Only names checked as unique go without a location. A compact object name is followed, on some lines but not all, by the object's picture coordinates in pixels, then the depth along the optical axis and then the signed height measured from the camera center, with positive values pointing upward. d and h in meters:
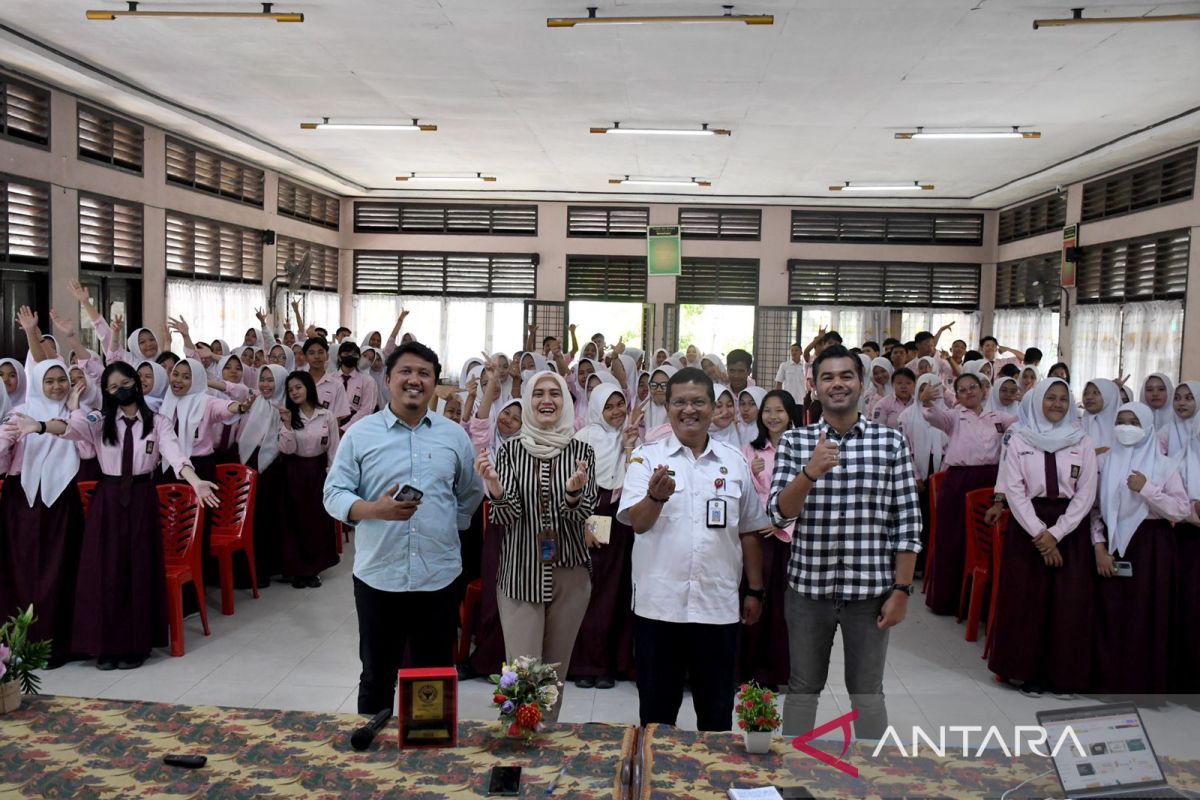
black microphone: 2.29 -0.96
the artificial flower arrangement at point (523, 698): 2.34 -0.88
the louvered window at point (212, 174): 11.93 +2.15
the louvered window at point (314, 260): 15.09 +1.30
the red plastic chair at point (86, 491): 5.11 -0.88
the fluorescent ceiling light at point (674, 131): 11.21 +2.56
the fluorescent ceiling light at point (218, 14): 7.09 +2.37
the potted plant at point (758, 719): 2.28 -0.88
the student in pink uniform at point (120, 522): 4.78 -0.96
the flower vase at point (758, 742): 2.30 -0.94
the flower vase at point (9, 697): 2.50 -0.97
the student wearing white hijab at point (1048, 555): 4.72 -0.96
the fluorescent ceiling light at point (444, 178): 15.31 +2.64
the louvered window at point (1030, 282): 14.33 +1.25
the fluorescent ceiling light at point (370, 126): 11.37 +2.54
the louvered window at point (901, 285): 17.05 +1.27
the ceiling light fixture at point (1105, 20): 6.72 +2.42
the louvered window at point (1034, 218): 14.47 +2.30
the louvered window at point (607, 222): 17.56 +2.30
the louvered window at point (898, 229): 17.11 +2.29
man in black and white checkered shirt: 3.04 -0.54
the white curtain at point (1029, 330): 14.20 +0.49
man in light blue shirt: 3.15 -0.64
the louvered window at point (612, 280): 17.55 +1.22
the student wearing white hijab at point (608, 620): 4.89 -1.40
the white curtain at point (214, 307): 12.06 +0.34
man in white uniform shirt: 3.01 -0.67
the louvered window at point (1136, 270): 11.00 +1.19
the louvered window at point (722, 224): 17.39 +2.31
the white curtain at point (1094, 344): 12.36 +0.26
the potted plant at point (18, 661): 2.51 -0.90
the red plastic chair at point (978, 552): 5.70 -1.16
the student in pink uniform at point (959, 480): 6.24 -0.79
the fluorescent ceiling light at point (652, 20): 6.98 +2.41
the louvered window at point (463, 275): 17.73 +1.23
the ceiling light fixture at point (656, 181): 15.19 +2.67
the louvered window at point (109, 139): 9.98 +2.08
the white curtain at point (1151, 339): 10.85 +0.31
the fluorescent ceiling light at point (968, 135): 10.76 +2.55
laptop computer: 1.91 -0.80
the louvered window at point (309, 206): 15.41 +2.25
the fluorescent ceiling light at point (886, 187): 14.84 +2.65
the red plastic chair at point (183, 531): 5.30 -1.12
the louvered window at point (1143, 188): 10.98 +2.21
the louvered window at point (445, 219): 17.73 +2.27
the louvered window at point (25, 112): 8.66 +2.01
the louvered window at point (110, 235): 10.14 +1.05
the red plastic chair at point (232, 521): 5.96 -1.19
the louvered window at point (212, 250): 12.03 +1.13
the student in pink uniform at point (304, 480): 6.68 -1.01
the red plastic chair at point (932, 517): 6.43 -1.08
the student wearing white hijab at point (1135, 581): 4.70 -1.07
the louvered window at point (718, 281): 17.42 +1.26
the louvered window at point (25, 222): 8.78 +0.99
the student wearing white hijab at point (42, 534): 4.84 -1.06
